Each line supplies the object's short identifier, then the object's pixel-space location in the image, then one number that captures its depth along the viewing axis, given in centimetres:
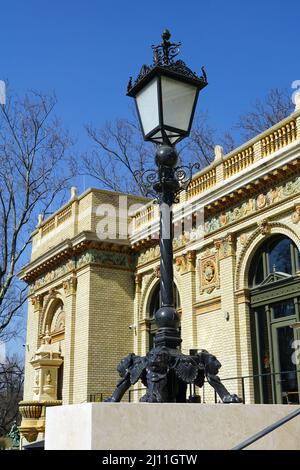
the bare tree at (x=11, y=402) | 5412
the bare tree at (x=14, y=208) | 2795
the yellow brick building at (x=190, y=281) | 1549
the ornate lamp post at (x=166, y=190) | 475
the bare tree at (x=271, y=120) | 3093
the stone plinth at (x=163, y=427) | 372
